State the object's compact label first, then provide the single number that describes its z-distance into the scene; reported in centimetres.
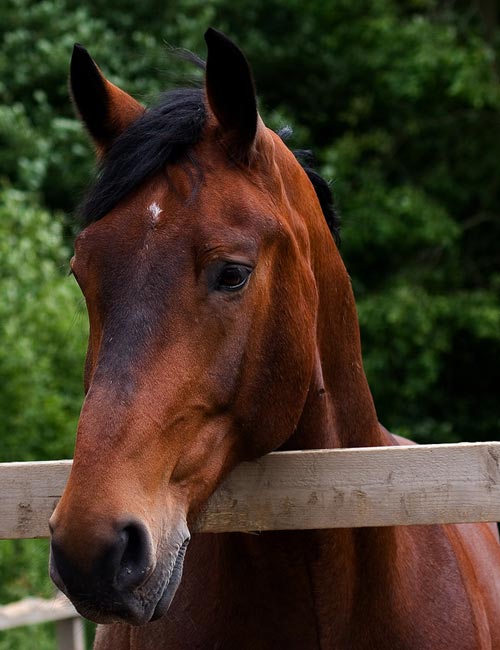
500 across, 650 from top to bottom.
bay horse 453
